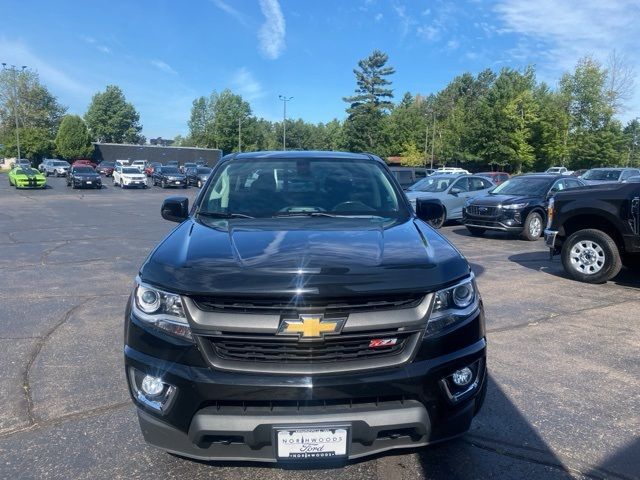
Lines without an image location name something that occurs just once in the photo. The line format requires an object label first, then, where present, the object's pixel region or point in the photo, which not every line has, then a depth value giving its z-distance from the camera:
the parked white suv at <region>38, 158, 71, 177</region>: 55.71
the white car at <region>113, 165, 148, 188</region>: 39.88
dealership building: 80.19
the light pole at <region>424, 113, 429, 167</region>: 72.51
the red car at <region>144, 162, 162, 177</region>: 58.13
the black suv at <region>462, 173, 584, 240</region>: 13.06
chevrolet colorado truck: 2.29
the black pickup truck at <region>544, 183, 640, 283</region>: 7.23
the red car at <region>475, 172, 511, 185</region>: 35.75
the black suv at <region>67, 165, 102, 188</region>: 36.91
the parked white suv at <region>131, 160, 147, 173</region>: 62.53
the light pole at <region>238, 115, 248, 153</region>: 92.85
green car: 34.22
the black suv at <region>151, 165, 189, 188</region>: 41.50
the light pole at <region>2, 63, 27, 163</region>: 75.42
